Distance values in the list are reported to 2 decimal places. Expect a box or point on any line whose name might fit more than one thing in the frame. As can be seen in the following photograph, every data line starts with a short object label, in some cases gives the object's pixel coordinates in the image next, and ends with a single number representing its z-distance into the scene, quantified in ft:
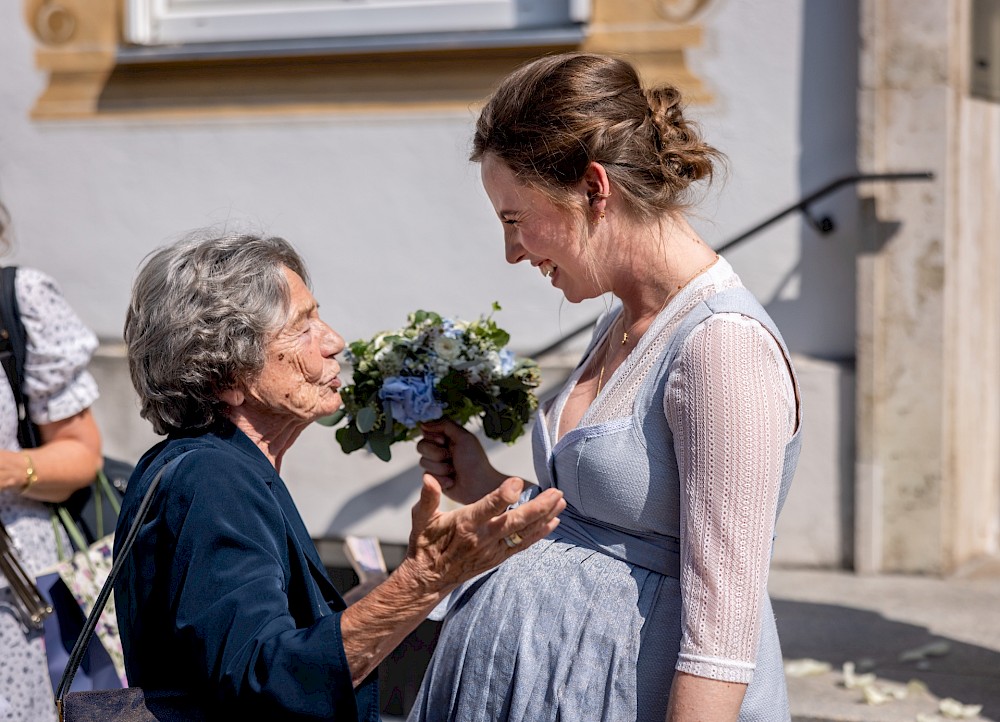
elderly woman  5.42
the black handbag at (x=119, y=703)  5.61
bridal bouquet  8.02
